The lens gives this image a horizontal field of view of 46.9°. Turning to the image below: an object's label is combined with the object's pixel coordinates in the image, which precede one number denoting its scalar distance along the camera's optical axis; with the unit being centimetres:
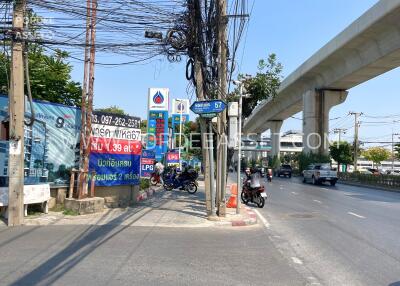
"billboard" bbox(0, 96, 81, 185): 1312
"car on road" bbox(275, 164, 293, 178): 5466
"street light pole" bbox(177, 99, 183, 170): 3747
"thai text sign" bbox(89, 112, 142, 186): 1500
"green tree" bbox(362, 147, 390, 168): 8588
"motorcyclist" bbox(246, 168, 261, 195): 1767
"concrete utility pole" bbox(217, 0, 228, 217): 1323
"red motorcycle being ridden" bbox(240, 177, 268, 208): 1738
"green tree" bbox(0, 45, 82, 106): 1781
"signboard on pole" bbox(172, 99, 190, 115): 3762
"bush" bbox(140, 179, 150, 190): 2117
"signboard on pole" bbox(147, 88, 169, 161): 2788
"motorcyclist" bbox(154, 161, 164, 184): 2661
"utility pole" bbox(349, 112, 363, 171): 6175
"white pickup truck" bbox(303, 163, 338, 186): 3747
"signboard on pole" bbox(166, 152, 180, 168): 3141
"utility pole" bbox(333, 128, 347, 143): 9419
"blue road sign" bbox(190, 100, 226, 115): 1250
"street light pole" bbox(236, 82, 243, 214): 1409
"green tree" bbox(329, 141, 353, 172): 7262
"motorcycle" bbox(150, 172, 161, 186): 2659
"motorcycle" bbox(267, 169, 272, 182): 3893
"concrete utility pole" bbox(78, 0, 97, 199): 1356
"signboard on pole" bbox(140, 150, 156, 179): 2411
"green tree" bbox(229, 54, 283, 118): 2136
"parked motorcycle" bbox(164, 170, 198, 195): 2250
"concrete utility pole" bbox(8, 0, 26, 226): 1127
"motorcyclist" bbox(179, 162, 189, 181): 2267
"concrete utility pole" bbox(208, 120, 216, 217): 1304
